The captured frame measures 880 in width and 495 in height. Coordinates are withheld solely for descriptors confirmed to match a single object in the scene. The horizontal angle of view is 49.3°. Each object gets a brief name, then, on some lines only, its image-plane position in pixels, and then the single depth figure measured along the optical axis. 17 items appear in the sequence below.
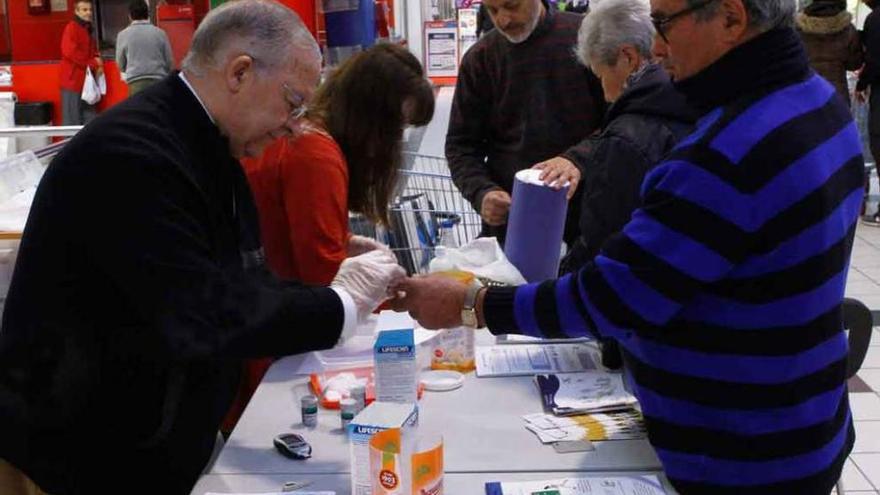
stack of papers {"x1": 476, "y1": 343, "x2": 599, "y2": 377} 2.39
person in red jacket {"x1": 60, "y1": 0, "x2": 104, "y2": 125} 10.62
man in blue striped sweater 1.50
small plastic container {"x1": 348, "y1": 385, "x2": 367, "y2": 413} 2.12
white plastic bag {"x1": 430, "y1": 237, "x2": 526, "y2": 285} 2.42
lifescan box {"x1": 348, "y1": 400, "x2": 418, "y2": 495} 1.68
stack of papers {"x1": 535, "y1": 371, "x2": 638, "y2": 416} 2.11
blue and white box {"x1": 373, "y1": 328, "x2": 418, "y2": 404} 2.04
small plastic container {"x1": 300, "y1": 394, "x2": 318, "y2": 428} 2.08
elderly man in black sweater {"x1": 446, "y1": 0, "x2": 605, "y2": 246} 3.45
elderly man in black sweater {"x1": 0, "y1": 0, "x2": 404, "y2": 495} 1.66
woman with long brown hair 2.53
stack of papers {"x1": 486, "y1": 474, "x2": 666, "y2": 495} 1.72
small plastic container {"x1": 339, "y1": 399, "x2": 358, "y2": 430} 2.04
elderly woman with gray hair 2.26
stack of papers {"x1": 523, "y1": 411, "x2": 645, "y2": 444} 1.97
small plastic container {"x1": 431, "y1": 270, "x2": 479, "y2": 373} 2.43
